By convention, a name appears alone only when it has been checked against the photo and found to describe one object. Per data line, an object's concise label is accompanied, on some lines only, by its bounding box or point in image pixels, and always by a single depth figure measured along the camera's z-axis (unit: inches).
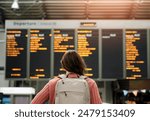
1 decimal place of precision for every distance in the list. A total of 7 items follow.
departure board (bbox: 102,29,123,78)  267.6
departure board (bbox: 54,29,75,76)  271.3
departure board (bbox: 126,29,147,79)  268.8
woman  96.7
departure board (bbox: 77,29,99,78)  268.4
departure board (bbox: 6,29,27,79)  270.5
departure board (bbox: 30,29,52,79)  268.5
